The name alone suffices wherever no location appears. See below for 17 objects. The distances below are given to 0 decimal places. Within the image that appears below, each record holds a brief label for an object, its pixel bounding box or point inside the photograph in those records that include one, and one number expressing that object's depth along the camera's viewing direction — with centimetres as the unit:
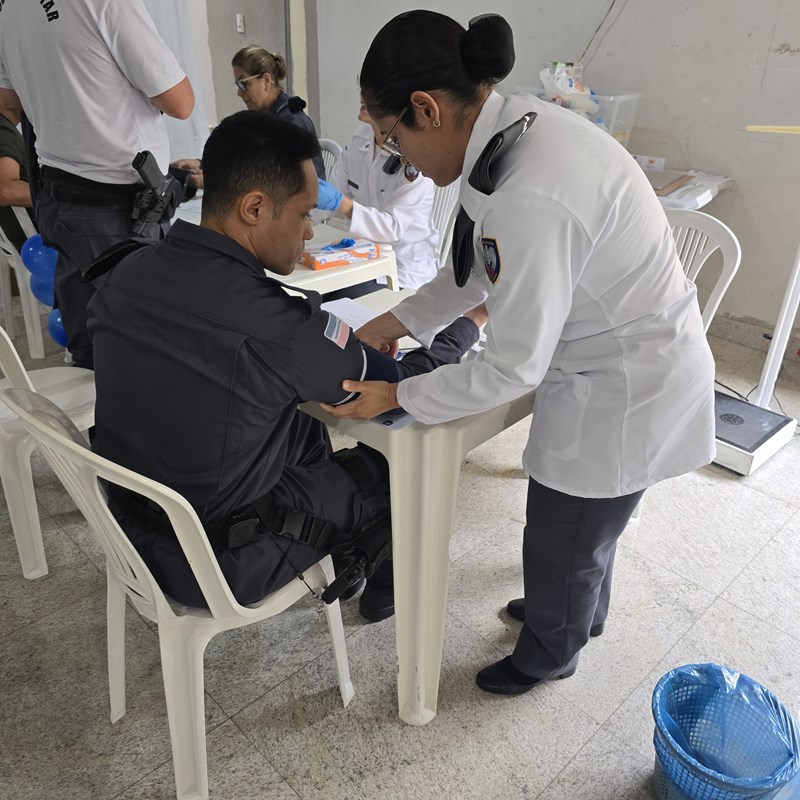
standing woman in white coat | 92
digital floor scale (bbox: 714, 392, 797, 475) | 222
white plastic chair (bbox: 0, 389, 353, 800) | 90
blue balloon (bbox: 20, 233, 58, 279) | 233
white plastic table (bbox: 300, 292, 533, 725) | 111
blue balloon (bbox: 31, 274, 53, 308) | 239
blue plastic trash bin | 110
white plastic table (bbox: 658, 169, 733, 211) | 258
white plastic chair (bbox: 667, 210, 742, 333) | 185
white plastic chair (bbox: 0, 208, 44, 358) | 282
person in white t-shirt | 169
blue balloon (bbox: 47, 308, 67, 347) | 227
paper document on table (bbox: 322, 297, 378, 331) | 151
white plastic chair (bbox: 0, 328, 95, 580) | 168
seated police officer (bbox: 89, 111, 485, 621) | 100
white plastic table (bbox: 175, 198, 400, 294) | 186
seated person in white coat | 219
